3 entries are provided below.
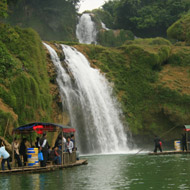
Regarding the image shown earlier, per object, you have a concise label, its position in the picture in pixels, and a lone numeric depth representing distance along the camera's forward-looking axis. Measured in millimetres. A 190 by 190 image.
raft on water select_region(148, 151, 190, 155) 29012
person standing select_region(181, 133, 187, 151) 29792
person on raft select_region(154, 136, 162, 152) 29875
